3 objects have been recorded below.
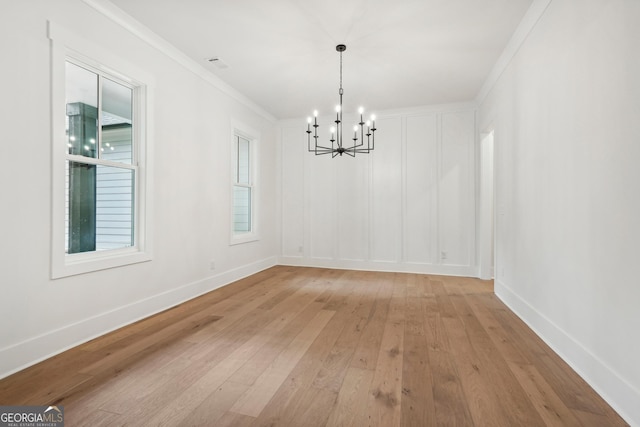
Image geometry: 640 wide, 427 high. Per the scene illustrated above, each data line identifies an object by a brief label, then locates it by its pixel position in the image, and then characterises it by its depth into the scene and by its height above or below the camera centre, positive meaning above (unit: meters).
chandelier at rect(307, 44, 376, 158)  5.57 +1.38
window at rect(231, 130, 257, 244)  4.93 +0.38
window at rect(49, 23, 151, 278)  2.33 +0.42
